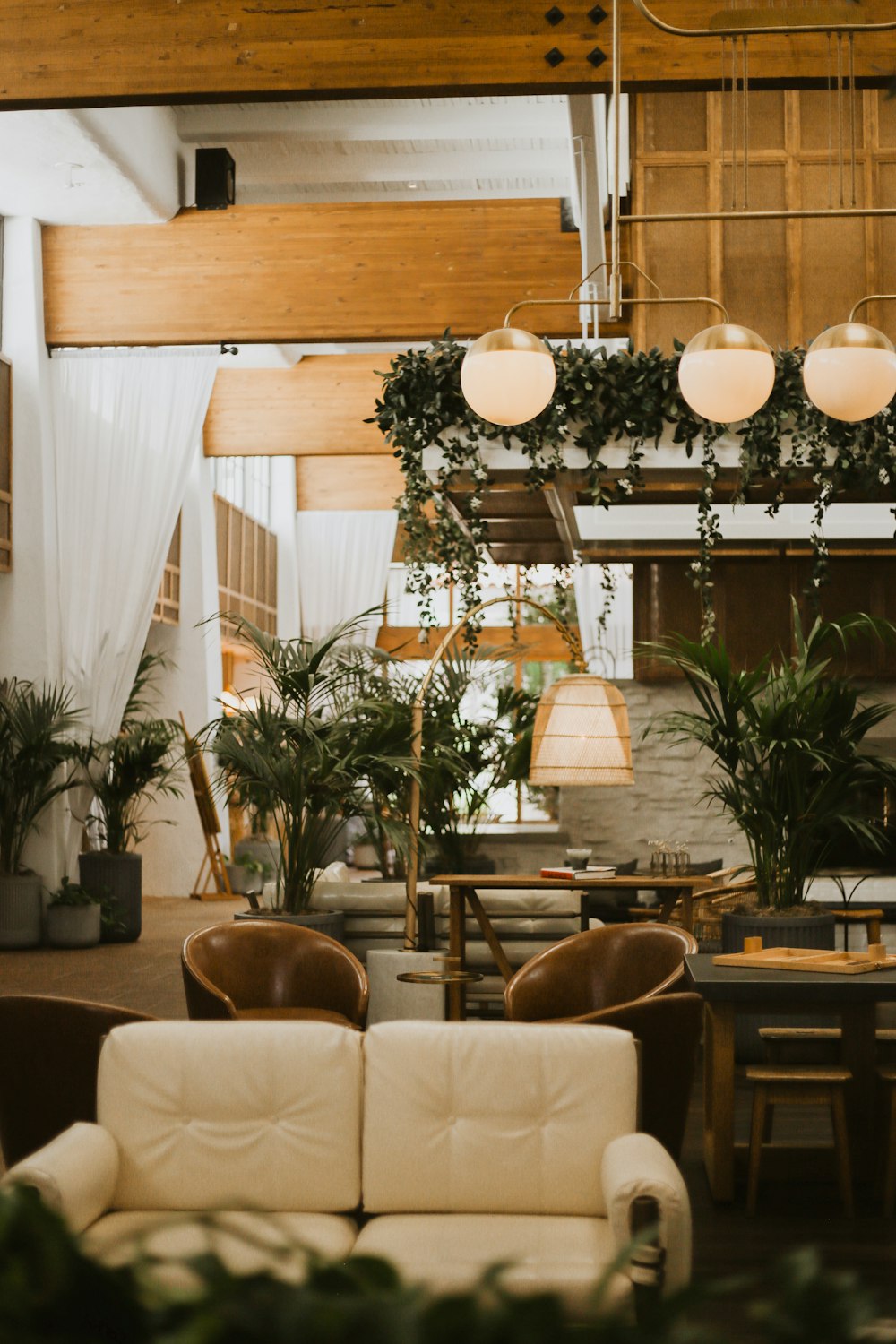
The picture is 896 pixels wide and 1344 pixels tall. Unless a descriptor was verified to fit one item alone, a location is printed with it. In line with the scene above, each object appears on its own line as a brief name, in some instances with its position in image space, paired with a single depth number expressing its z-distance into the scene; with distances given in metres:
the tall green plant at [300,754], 6.39
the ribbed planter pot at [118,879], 10.55
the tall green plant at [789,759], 5.30
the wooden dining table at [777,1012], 4.21
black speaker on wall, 8.99
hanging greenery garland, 6.44
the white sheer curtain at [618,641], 11.12
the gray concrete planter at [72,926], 9.94
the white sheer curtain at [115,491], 9.91
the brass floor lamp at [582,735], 5.76
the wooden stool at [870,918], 6.37
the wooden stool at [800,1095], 4.18
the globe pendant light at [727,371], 3.68
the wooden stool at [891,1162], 4.18
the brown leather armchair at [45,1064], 3.64
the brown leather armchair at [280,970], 4.95
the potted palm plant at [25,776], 9.59
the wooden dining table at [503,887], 6.54
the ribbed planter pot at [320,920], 6.29
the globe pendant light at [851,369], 3.75
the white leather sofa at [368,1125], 3.01
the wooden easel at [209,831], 13.34
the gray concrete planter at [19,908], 9.80
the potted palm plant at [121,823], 10.43
